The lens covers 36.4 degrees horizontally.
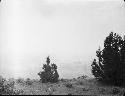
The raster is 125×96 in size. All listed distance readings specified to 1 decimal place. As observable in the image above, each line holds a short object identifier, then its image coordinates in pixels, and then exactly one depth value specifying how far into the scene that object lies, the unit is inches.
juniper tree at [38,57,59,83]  816.3
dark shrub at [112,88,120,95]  555.5
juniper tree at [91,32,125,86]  692.6
